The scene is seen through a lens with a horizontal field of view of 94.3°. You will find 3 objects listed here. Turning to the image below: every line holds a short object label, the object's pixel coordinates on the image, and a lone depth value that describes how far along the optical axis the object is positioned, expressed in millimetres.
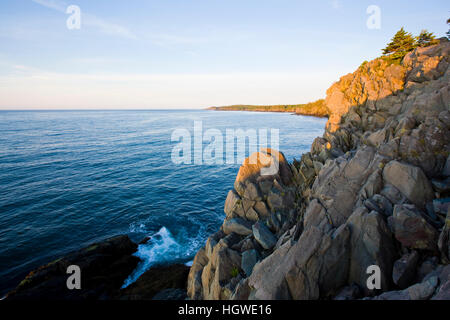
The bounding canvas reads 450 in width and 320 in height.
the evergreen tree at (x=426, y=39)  25797
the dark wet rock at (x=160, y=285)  16922
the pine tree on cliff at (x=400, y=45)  28259
